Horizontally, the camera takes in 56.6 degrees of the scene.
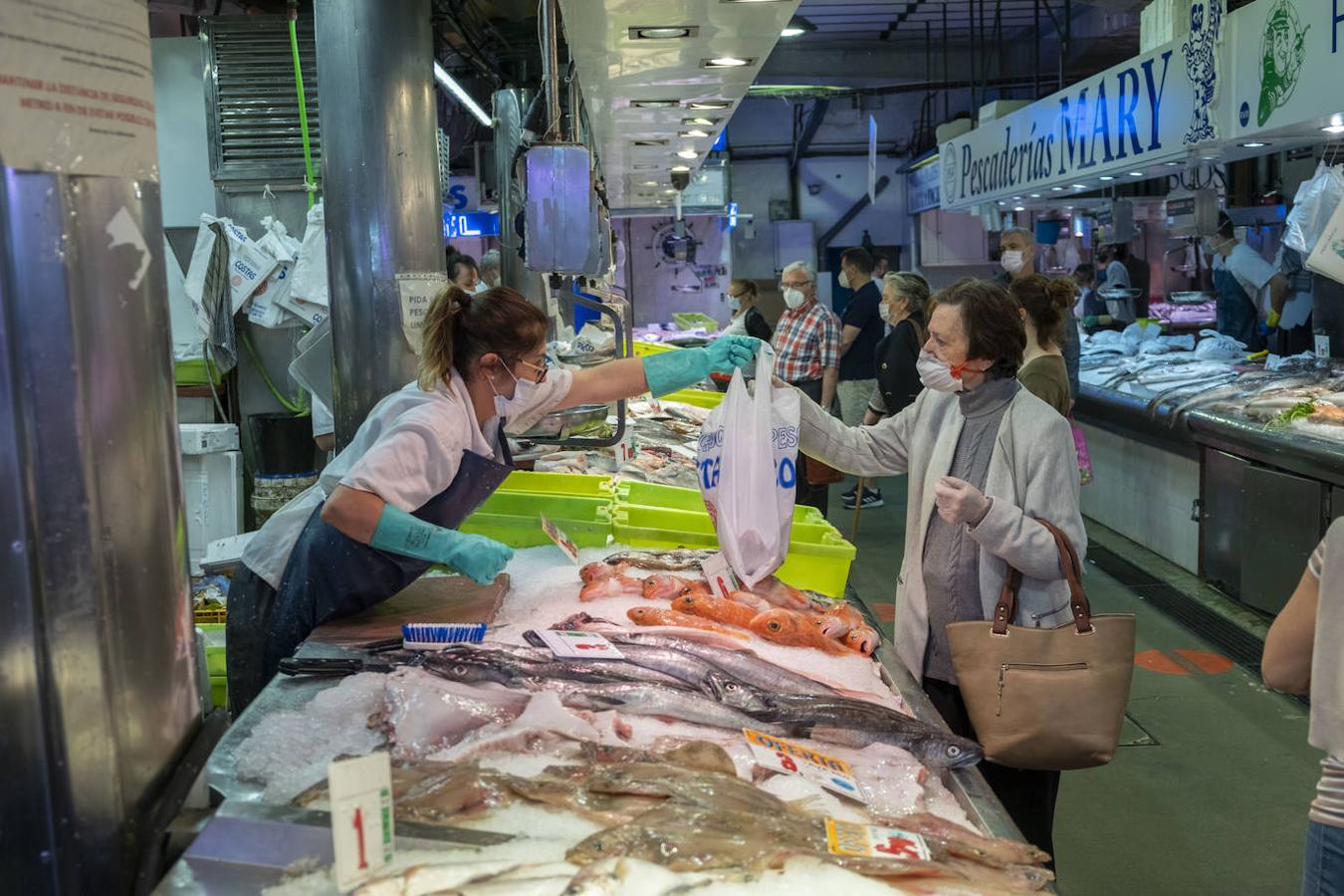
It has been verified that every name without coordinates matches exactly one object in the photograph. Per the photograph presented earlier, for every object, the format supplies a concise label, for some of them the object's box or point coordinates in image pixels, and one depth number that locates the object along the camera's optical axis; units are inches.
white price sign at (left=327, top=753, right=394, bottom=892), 62.6
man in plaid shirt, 372.5
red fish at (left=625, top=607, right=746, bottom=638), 127.6
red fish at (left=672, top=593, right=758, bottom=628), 130.7
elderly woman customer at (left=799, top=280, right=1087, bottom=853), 128.3
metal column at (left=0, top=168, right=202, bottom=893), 62.5
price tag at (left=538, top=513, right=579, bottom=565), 158.7
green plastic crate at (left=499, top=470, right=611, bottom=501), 188.2
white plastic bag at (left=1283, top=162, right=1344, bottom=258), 265.0
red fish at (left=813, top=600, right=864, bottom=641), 130.6
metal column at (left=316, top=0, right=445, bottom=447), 173.3
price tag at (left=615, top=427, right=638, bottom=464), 233.5
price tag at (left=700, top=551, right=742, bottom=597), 139.3
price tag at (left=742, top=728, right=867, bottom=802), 90.0
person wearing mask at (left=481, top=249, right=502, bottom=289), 385.7
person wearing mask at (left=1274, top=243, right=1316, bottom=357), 453.7
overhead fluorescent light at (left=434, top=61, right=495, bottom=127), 298.5
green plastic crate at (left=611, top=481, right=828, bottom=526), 186.7
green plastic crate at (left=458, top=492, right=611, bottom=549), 170.7
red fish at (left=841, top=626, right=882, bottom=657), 128.8
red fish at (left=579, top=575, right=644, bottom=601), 140.6
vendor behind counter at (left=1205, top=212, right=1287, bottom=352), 446.9
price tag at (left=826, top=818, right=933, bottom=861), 75.7
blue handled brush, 116.9
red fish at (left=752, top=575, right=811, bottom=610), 138.2
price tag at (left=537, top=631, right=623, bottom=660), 111.9
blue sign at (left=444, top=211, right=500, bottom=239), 593.3
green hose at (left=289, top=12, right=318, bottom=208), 256.7
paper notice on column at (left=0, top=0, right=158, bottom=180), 59.6
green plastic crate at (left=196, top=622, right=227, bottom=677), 167.9
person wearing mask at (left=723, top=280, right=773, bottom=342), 470.6
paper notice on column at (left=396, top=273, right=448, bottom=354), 179.5
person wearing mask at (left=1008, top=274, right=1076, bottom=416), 214.7
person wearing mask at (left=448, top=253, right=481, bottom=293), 352.8
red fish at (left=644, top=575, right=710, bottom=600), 139.2
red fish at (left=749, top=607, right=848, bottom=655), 128.0
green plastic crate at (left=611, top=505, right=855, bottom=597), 157.2
